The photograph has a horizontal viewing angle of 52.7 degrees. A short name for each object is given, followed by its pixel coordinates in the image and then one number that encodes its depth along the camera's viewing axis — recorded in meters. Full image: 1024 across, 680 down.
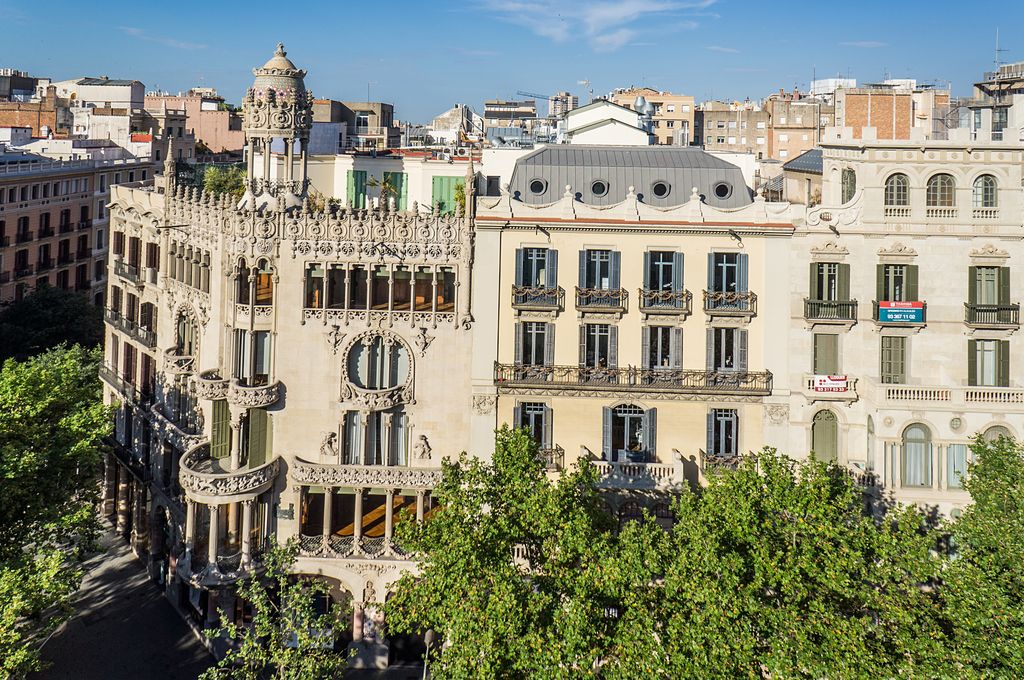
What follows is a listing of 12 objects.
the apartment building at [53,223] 82.38
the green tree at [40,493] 37.53
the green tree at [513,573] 33.50
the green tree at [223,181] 77.25
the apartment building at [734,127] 143.88
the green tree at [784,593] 31.74
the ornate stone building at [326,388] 46.97
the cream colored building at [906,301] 45.22
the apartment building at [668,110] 142.75
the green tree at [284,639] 35.84
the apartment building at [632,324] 46.25
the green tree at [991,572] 31.22
